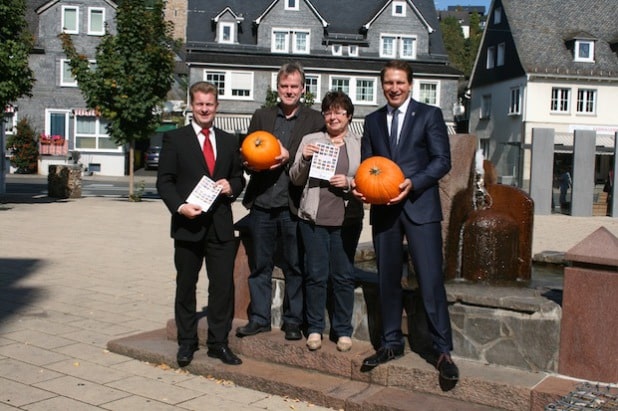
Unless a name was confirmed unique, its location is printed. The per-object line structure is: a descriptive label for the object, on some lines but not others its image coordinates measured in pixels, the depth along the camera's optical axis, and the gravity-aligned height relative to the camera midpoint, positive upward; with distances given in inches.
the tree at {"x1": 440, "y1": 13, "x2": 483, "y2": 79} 4126.5 +672.9
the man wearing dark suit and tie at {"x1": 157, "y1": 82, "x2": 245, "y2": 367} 250.7 -17.8
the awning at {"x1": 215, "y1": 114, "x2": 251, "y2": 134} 1908.2 +94.0
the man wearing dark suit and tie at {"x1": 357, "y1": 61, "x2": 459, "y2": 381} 219.3 -12.2
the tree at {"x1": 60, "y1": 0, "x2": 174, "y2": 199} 1039.0 +113.2
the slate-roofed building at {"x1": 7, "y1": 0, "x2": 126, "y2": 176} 1920.5 +171.5
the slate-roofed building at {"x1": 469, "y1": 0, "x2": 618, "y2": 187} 1892.2 +240.0
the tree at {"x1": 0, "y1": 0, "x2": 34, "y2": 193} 879.7 +110.6
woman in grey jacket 240.7 -16.1
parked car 2020.2 +6.7
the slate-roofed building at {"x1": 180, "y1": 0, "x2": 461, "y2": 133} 1934.1 +287.2
